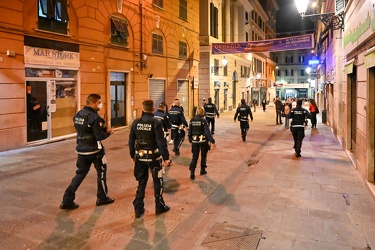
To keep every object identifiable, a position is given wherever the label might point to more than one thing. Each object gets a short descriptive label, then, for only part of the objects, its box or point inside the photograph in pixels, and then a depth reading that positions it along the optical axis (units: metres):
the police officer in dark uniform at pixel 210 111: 14.41
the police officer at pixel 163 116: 9.19
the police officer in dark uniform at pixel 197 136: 7.67
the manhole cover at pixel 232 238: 4.34
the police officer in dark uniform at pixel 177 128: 10.52
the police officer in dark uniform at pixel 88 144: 5.38
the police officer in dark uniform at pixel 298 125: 10.30
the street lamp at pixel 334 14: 9.65
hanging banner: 16.78
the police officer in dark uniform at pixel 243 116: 13.20
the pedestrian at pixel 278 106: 20.64
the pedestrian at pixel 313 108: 17.77
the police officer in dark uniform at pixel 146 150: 5.21
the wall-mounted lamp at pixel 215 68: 27.42
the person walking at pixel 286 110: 18.55
